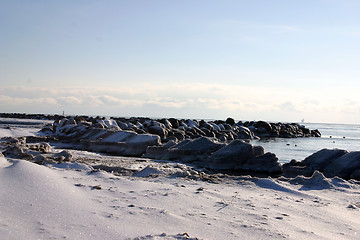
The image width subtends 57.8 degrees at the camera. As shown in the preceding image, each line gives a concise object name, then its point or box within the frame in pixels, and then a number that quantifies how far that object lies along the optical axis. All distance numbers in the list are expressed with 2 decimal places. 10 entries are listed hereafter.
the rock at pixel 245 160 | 15.00
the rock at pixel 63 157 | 10.28
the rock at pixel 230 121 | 52.04
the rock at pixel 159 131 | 30.47
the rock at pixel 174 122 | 40.34
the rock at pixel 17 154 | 10.46
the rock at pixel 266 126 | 49.50
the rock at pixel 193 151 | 16.70
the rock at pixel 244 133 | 40.73
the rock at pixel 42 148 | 13.77
